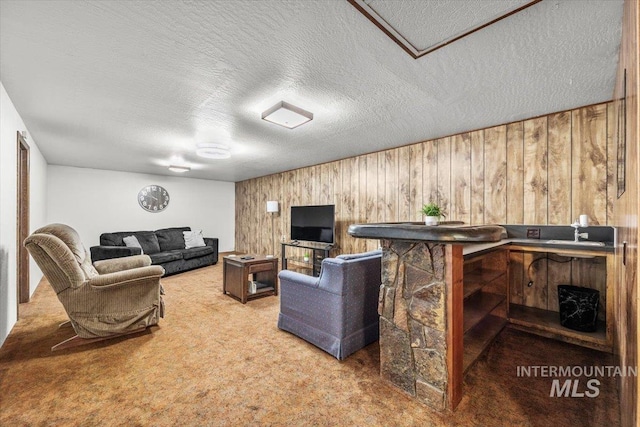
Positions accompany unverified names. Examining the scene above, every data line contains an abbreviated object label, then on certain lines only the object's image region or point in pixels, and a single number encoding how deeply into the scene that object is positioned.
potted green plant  2.85
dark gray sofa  4.66
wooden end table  3.59
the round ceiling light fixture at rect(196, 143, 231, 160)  3.90
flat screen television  4.96
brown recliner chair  2.25
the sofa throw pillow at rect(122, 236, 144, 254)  5.23
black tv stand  4.99
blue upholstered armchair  2.20
